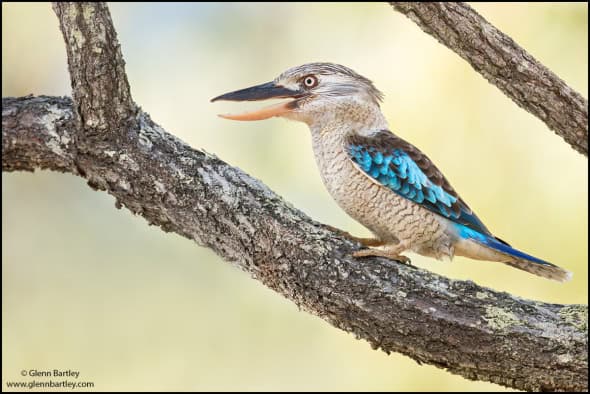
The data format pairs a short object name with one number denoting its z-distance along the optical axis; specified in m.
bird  6.64
